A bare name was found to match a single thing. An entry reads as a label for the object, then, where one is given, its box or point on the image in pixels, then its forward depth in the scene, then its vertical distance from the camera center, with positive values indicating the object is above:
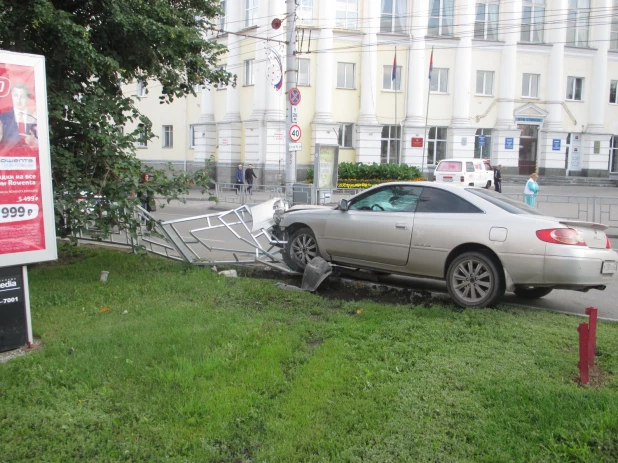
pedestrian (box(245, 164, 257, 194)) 30.88 -1.32
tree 8.12 +1.03
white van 29.98 -0.99
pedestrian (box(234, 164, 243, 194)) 30.94 -1.38
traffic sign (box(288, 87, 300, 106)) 19.34 +1.77
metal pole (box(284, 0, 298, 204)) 19.89 +2.68
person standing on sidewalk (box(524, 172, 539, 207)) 19.30 -1.19
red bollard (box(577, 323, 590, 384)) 4.52 -1.52
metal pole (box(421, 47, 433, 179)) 35.72 +1.24
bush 32.47 -1.11
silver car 6.79 -1.12
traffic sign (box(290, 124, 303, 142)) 19.77 +0.61
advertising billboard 5.47 -0.17
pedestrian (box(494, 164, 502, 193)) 28.11 -1.18
